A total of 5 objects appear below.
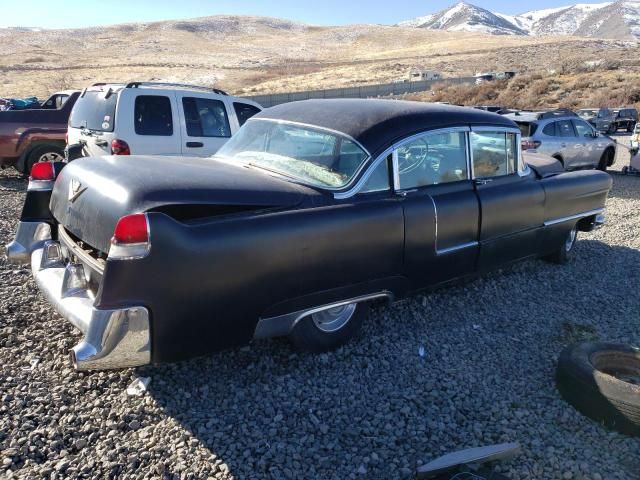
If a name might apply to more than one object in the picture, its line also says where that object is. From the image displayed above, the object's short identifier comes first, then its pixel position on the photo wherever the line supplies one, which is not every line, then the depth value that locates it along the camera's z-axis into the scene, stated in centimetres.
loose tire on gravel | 304
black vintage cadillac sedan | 274
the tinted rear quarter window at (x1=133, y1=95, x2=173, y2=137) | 735
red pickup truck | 974
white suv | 726
